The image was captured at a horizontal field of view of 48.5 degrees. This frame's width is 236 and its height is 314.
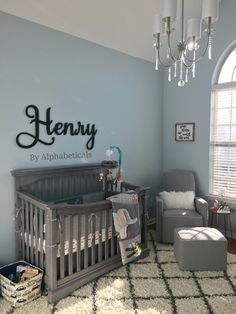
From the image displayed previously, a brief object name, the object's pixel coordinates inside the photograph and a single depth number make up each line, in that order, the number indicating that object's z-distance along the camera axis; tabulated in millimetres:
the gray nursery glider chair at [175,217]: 3182
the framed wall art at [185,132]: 3812
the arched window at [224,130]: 3461
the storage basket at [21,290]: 2055
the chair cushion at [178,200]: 3457
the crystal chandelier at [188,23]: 1622
